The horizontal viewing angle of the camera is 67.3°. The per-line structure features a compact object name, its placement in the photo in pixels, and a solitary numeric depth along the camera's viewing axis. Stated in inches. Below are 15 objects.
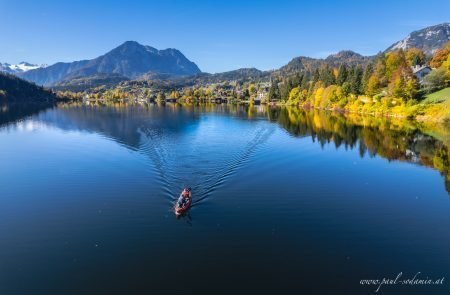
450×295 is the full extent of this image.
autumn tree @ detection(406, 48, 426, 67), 5393.7
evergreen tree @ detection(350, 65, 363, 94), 4909.0
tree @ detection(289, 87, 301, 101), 6890.3
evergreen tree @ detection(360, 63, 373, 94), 4641.7
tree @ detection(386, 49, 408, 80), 4735.2
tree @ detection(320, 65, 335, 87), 5876.0
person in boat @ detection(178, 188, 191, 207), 1124.9
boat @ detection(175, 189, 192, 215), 1094.4
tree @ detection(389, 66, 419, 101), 3732.8
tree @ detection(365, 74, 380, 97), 4343.0
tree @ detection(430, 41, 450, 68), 4899.4
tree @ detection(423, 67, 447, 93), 3775.3
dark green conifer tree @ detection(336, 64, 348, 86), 5511.8
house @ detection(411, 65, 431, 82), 4702.3
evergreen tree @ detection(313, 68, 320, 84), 6609.7
